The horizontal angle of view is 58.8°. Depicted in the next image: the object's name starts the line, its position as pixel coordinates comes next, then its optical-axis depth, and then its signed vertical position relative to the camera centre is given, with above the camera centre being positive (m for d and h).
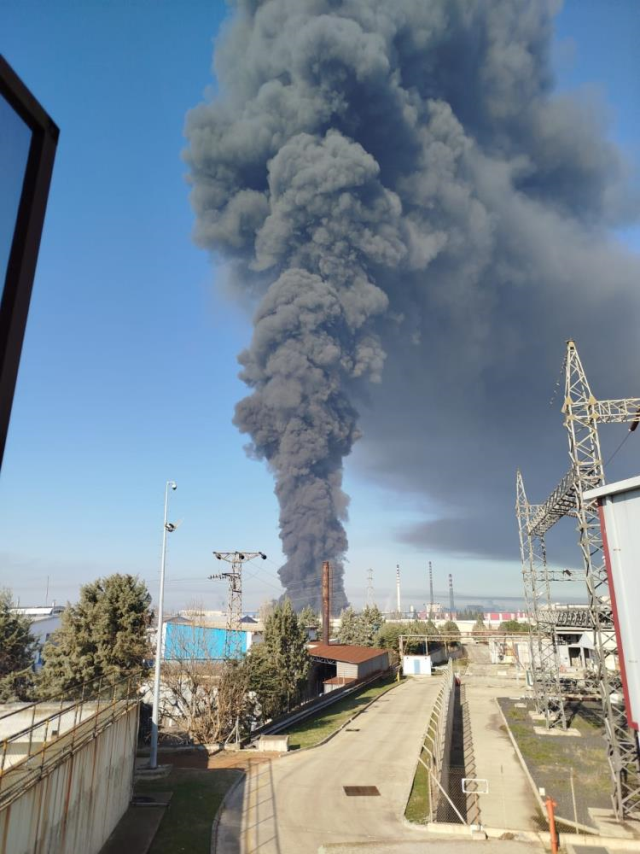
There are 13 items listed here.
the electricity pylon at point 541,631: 32.97 -1.23
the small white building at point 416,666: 64.50 -6.07
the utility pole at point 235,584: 45.84 +1.98
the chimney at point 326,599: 69.69 +1.27
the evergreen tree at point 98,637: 30.08 -1.47
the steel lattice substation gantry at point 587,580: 20.34 +1.42
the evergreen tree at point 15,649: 36.88 -2.72
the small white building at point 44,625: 66.91 -1.95
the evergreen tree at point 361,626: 81.06 -2.26
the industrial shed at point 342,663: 53.44 -4.88
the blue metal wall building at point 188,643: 32.75 -2.15
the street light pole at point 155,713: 23.70 -4.16
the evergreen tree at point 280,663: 33.59 -3.24
